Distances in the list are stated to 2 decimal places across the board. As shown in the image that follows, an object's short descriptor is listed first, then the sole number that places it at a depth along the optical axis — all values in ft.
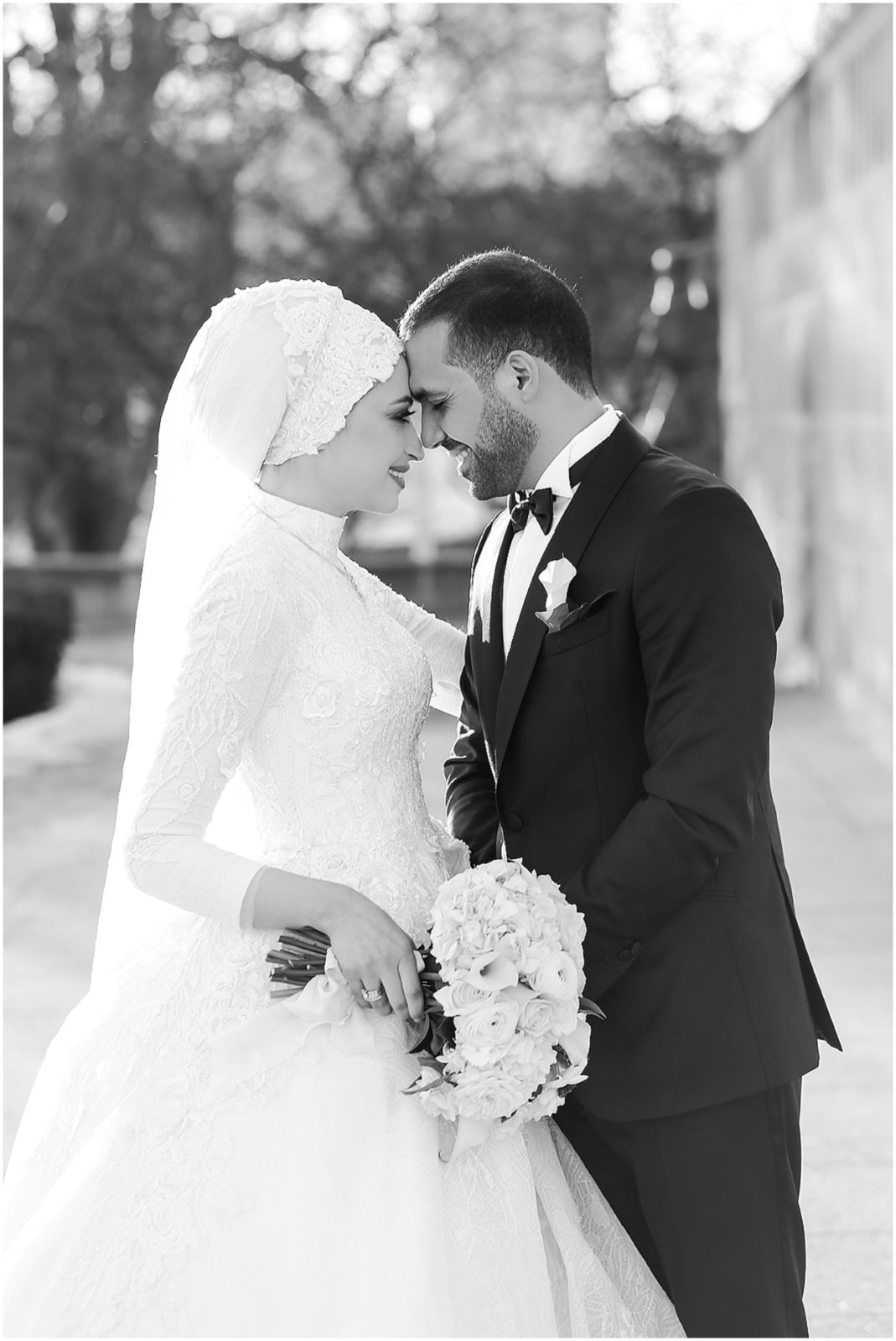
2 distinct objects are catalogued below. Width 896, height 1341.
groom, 8.21
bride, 8.20
